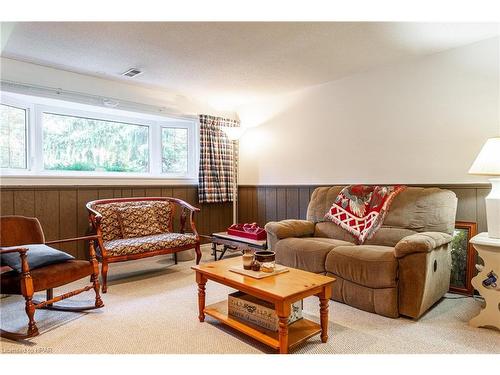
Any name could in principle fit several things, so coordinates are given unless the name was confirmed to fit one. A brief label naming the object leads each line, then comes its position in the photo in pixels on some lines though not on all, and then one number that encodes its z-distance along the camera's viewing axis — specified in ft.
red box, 11.32
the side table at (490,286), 6.80
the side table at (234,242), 10.84
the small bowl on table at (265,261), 6.70
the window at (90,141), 10.59
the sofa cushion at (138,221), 11.29
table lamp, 7.13
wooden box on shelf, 6.15
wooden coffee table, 5.50
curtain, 14.48
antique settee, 9.56
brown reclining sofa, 7.18
